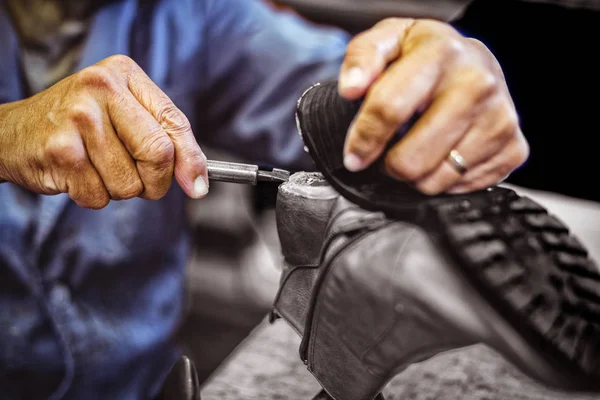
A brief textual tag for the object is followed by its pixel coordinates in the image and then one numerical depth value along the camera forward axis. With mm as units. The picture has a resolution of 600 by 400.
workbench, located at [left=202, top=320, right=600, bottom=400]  595
